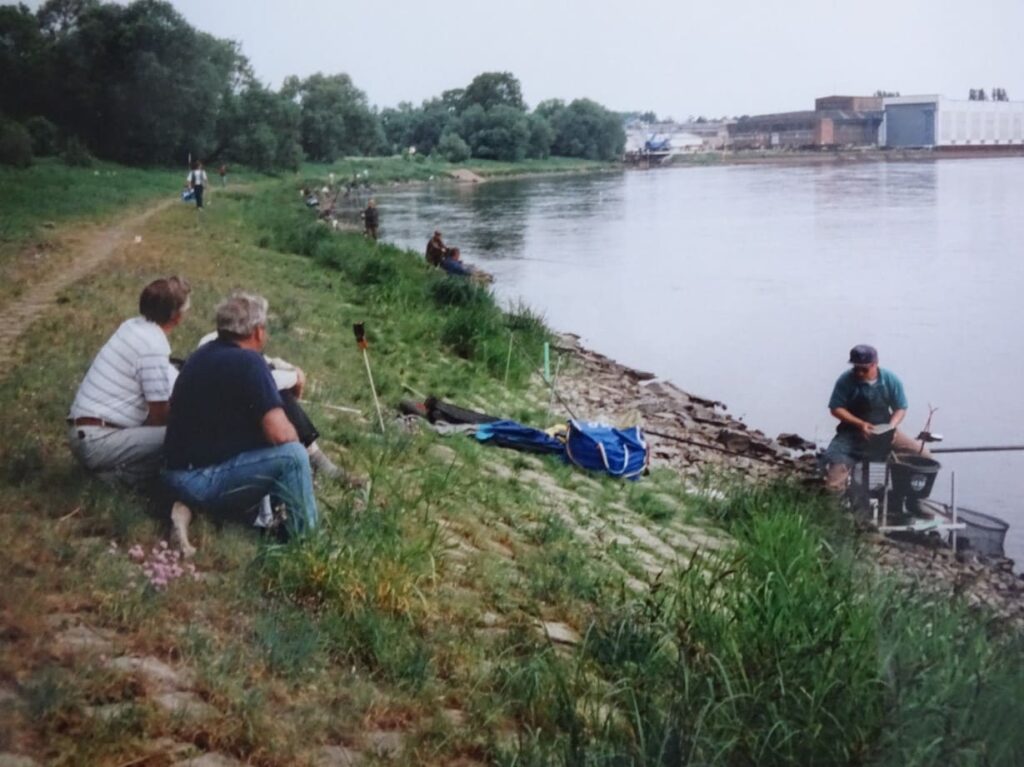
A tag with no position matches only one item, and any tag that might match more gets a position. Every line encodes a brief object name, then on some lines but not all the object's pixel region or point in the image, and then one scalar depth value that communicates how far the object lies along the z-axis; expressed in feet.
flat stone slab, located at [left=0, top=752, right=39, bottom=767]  7.79
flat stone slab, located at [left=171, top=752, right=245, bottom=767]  8.49
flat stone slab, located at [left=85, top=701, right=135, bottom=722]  8.52
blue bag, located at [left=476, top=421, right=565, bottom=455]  21.66
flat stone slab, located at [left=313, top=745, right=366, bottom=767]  9.00
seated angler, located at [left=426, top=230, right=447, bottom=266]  54.13
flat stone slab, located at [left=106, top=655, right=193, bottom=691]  9.32
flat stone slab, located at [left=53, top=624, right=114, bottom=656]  9.35
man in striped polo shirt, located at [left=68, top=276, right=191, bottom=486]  12.57
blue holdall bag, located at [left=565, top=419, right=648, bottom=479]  21.77
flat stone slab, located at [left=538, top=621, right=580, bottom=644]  12.25
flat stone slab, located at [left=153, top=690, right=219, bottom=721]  8.96
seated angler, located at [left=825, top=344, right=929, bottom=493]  22.95
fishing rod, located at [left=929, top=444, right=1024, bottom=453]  22.12
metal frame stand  21.20
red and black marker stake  18.69
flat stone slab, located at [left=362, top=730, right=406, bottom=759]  9.26
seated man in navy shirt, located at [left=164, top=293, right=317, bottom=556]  12.25
